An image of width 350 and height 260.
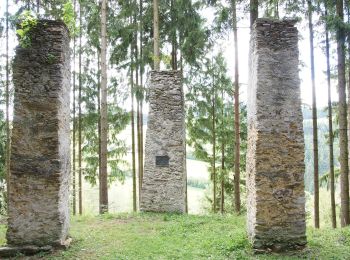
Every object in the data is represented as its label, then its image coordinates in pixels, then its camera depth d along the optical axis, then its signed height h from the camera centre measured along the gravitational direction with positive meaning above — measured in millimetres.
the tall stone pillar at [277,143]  7875 +44
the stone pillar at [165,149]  12742 -73
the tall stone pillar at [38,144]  7652 +87
